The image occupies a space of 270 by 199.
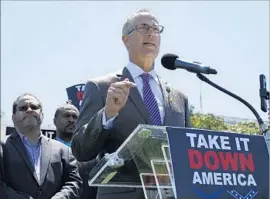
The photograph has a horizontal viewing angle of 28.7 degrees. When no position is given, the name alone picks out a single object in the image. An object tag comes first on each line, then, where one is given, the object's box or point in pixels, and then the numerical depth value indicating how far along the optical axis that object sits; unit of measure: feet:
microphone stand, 8.51
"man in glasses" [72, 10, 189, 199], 8.02
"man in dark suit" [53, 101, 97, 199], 18.58
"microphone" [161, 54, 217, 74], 8.29
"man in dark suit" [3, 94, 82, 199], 13.84
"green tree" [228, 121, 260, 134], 67.05
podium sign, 6.56
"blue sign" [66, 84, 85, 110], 23.21
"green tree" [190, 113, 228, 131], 69.56
